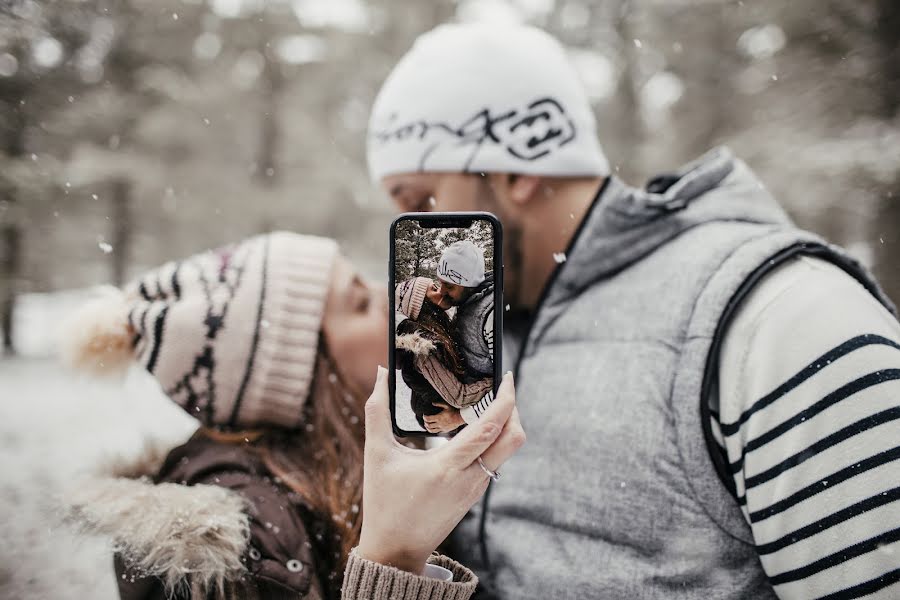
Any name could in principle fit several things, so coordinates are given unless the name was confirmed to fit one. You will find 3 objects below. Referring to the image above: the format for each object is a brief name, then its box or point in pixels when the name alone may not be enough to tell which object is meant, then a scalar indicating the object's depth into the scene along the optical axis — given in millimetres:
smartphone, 962
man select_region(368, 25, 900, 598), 1104
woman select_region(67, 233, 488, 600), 1438
